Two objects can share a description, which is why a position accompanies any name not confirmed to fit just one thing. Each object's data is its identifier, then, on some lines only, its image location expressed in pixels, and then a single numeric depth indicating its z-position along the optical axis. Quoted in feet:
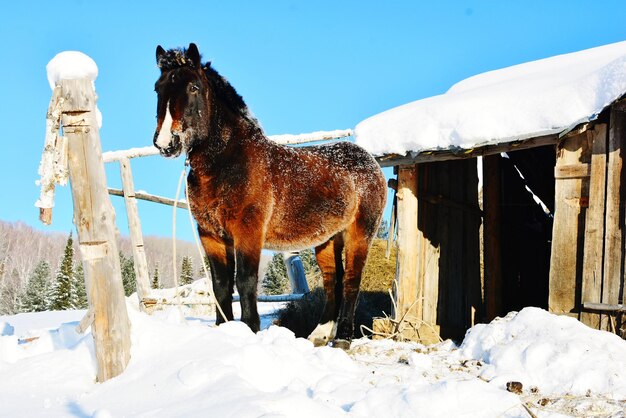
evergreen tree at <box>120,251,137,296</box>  98.08
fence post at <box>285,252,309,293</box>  37.93
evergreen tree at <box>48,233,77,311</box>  87.81
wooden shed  19.49
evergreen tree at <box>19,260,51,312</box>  97.76
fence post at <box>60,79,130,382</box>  12.33
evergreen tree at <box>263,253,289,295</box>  78.07
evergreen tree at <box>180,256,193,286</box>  93.56
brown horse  15.38
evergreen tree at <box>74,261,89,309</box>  93.04
